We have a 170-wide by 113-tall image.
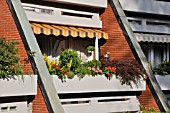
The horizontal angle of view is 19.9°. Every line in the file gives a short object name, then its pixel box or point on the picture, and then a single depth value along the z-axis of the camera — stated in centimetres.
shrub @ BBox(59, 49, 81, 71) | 1692
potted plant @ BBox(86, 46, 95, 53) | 2006
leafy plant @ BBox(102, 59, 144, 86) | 1827
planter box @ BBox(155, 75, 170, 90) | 2138
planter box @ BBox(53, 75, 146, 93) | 1638
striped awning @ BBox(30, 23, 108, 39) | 1792
